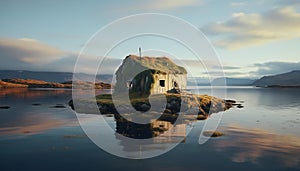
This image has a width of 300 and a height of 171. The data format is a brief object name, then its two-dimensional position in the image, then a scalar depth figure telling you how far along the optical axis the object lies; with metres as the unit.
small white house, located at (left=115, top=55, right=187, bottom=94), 53.56
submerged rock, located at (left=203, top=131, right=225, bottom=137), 29.54
